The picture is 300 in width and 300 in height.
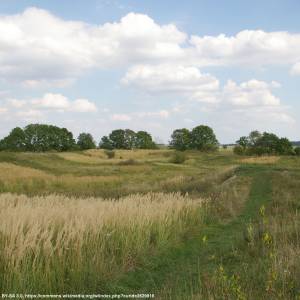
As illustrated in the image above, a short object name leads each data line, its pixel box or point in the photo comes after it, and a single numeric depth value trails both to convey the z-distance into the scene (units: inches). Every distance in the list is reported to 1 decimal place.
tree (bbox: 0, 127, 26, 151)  4530.0
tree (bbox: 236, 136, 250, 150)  4120.1
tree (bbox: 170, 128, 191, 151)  4990.2
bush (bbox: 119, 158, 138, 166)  2783.0
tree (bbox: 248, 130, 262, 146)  4033.0
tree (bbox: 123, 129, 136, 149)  5349.4
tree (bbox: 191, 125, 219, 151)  4763.8
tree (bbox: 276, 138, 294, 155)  3560.5
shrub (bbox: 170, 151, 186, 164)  3159.7
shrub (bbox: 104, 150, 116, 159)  3613.4
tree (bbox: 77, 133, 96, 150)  5187.0
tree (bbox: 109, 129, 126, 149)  5349.4
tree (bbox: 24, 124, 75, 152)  4608.8
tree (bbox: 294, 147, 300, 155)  3484.7
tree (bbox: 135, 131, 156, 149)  5413.4
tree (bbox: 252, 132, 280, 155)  3618.1
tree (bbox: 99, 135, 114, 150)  5388.8
